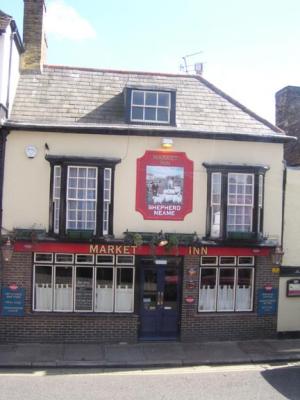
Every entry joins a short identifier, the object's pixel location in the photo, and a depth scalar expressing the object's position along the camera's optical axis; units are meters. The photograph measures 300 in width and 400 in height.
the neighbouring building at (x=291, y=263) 14.44
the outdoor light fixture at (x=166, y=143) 13.76
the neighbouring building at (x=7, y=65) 13.02
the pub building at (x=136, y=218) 13.37
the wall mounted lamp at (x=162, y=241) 13.42
